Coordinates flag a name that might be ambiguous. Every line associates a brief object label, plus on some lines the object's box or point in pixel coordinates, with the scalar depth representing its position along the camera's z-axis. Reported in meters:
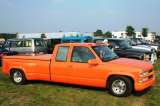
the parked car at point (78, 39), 10.67
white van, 11.39
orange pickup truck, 4.85
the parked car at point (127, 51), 8.45
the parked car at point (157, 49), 13.49
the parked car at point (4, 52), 10.36
